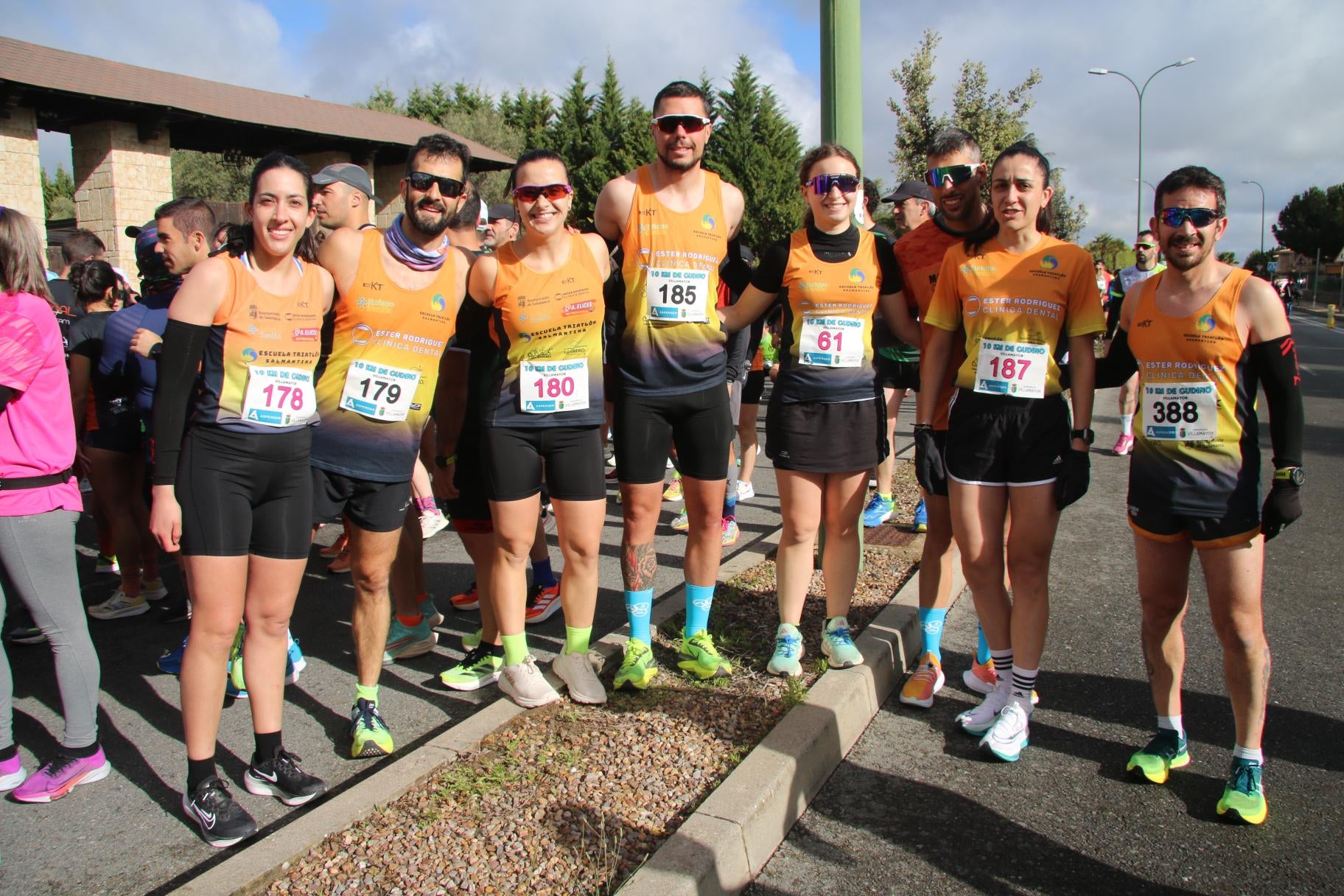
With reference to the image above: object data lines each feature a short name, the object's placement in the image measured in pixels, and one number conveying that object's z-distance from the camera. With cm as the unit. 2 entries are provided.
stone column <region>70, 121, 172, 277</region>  1639
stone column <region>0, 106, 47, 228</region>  1445
